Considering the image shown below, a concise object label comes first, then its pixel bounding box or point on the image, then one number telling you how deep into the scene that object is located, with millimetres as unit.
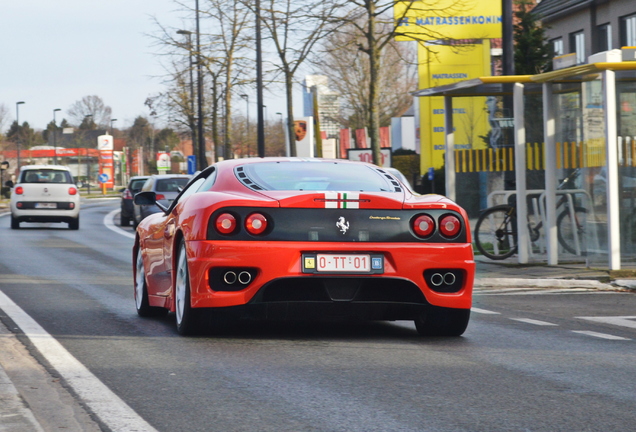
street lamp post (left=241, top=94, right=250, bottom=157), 40719
